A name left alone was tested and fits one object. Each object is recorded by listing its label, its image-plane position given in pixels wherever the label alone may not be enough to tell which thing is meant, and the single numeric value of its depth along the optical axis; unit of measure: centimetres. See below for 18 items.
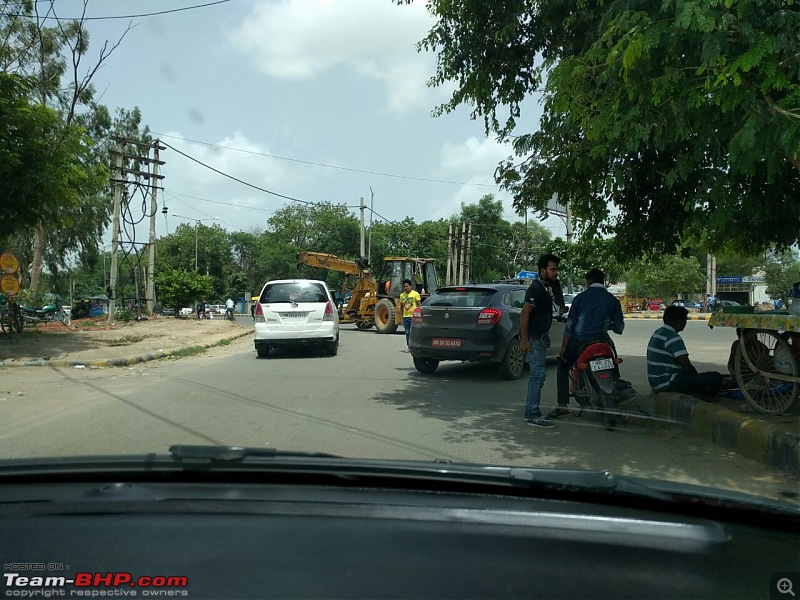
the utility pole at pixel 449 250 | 5275
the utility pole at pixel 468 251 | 5839
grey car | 1048
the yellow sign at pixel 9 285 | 1655
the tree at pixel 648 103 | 452
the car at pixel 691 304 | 5916
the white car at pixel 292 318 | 1468
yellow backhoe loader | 2458
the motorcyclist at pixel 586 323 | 768
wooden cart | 653
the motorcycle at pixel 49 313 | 2786
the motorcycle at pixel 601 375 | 736
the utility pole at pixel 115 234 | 2632
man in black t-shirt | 734
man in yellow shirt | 1540
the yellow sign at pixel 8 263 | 1669
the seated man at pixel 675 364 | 777
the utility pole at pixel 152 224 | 2984
